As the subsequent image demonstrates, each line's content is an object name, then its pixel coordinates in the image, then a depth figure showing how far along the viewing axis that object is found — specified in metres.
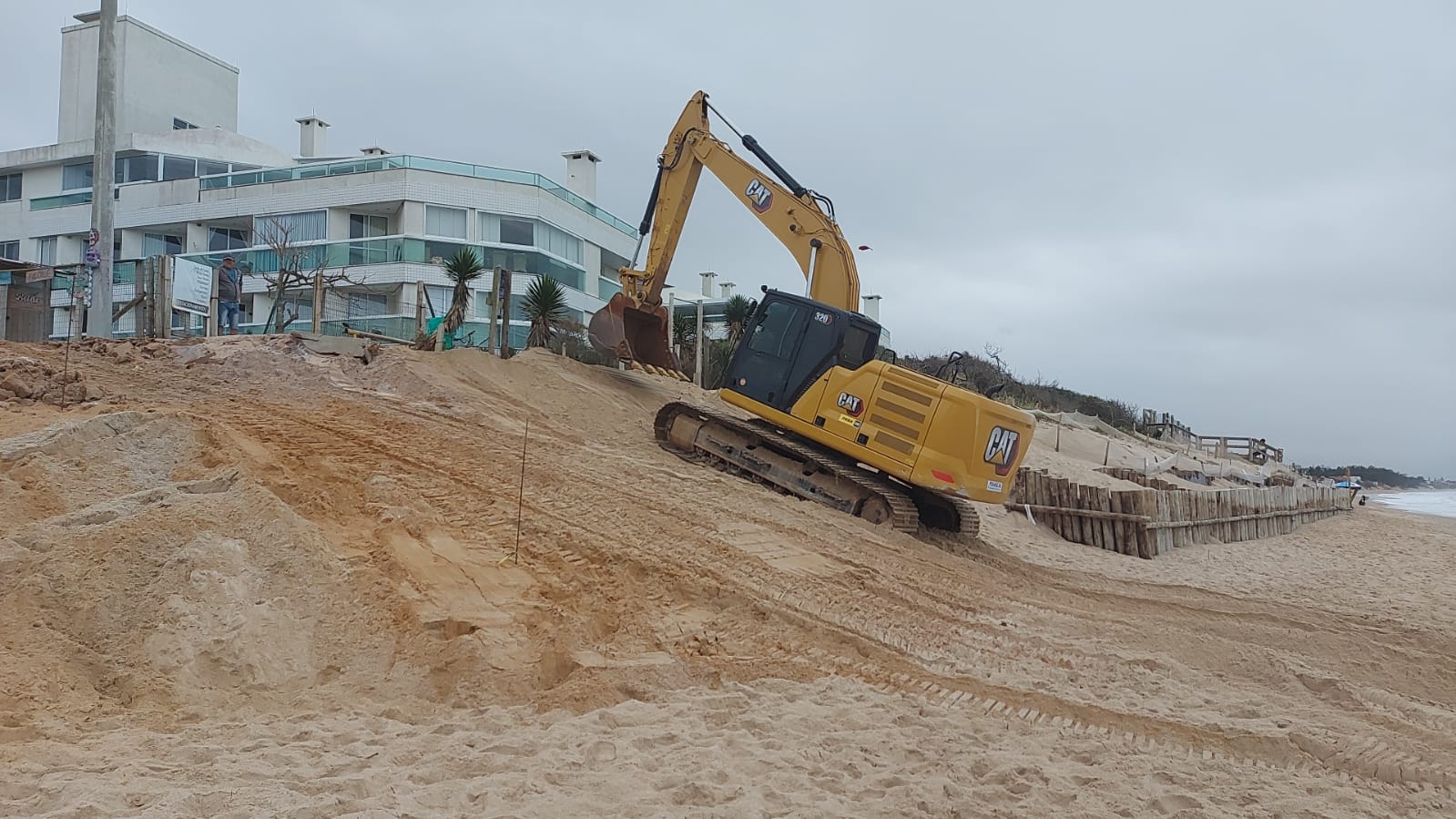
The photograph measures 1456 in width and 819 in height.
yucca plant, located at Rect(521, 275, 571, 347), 17.97
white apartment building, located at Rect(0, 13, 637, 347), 34.31
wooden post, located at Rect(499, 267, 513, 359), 15.08
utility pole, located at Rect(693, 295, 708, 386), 17.58
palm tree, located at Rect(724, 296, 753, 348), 25.37
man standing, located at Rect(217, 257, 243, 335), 14.71
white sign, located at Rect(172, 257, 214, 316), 14.52
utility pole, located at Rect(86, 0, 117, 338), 12.89
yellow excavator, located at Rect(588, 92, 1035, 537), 10.98
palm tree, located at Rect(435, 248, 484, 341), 16.41
